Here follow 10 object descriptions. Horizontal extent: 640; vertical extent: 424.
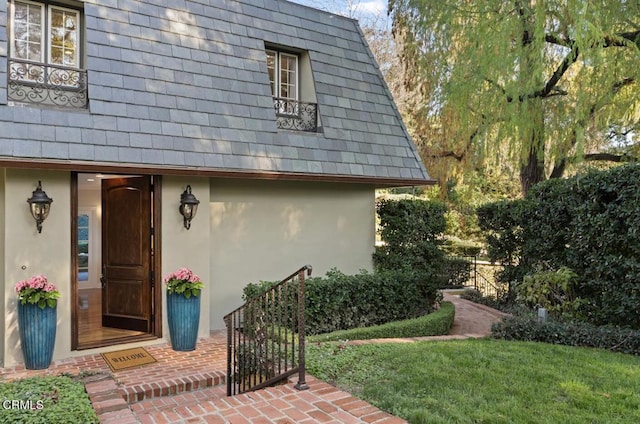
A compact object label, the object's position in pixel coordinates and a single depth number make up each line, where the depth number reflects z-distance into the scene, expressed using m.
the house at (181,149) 5.95
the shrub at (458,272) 13.84
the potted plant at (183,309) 6.37
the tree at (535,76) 8.34
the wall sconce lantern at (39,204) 5.70
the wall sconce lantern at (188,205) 6.80
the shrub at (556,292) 7.61
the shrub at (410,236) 9.37
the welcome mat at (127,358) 5.76
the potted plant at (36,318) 5.46
